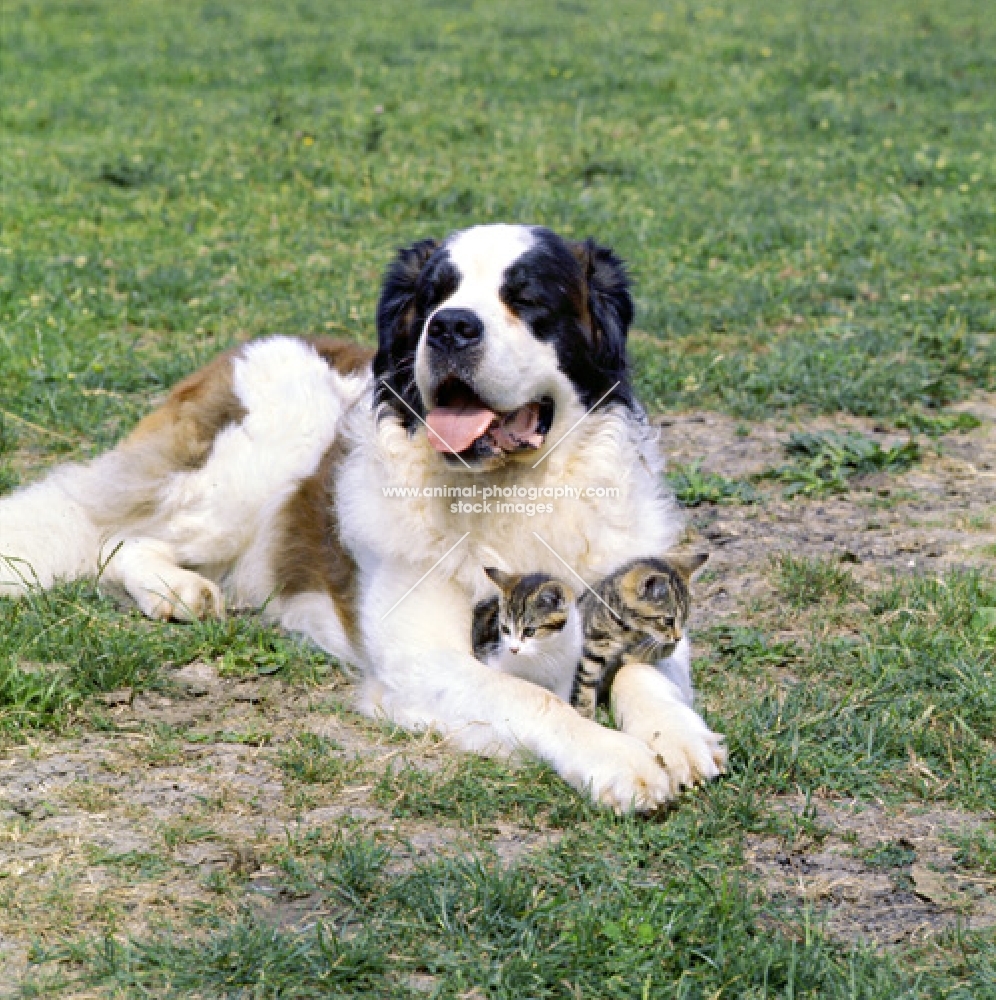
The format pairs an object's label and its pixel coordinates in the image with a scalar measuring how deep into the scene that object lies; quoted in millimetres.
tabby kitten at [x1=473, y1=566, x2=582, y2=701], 7160
